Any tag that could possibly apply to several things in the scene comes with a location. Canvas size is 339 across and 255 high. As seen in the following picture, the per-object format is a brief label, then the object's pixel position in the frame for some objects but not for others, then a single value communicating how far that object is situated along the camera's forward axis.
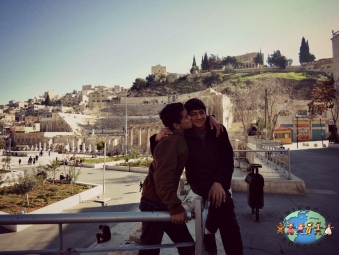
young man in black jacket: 2.38
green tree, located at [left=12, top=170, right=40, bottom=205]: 12.87
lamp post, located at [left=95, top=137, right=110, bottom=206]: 13.75
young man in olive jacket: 1.95
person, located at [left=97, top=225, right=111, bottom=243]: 5.89
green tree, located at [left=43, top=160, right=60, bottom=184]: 17.25
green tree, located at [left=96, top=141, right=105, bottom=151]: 37.69
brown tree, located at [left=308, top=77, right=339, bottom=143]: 22.69
